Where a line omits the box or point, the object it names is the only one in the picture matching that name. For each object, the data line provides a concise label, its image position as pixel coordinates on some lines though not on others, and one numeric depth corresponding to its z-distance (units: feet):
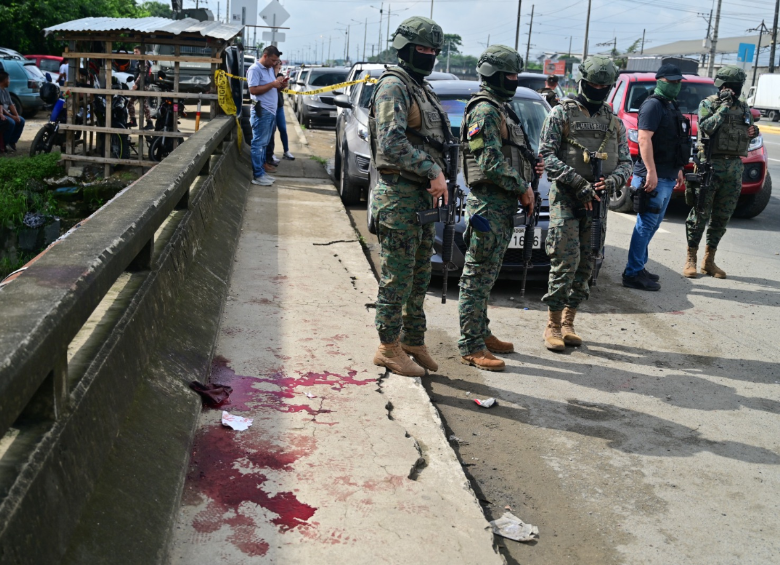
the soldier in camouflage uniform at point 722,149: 25.86
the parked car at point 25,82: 69.03
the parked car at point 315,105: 76.12
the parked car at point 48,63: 91.04
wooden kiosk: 37.32
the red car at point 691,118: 36.96
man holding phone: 36.22
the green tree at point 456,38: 509.68
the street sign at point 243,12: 71.97
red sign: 223.92
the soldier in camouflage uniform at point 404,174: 14.84
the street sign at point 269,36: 75.94
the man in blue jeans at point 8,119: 50.67
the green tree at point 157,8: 331.10
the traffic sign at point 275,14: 76.28
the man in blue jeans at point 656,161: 24.08
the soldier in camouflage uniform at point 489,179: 16.20
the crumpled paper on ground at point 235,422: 11.91
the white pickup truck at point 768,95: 145.18
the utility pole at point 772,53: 170.45
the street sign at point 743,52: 172.61
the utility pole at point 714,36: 183.21
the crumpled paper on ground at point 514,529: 10.89
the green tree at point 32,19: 112.47
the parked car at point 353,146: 34.65
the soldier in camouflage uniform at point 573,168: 18.66
